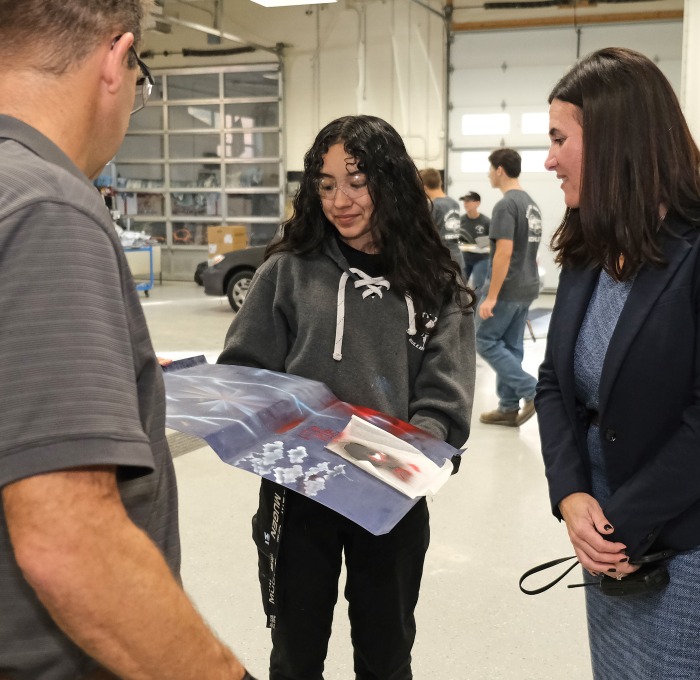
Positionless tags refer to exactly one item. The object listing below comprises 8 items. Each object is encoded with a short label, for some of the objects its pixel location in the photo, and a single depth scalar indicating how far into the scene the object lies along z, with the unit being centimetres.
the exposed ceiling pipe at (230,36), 1057
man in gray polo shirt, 73
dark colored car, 983
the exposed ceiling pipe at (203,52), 1295
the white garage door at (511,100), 1138
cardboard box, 1198
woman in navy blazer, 142
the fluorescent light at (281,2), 914
